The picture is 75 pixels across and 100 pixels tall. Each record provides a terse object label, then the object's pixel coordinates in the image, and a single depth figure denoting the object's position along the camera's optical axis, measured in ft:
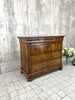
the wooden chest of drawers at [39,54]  6.74
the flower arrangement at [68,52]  10.23
